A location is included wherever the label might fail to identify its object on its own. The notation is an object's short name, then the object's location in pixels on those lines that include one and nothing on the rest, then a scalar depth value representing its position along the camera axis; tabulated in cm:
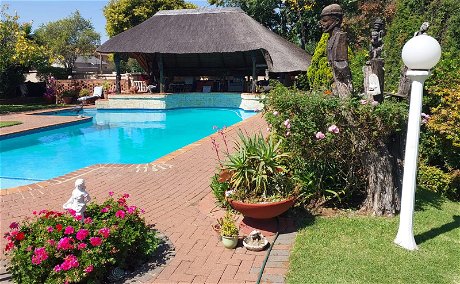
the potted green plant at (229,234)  455
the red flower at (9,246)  376
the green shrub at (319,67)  1689
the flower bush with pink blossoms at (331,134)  505
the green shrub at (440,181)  712
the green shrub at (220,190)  586
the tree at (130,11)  3412
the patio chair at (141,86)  2467
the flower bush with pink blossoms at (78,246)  353
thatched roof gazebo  2125
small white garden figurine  399
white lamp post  417
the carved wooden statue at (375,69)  509
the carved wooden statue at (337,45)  505
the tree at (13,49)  1978
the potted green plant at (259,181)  498
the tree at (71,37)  4925
